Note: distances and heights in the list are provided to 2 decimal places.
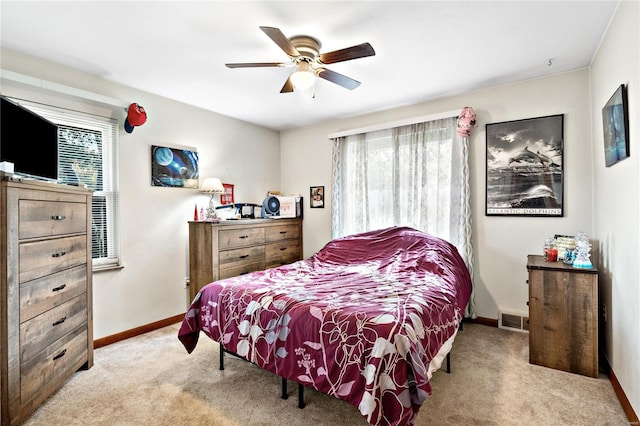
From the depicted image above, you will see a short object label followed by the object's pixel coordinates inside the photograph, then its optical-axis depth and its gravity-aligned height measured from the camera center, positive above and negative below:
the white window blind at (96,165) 2.86 +0.47
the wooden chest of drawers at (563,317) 2.31 -0.82
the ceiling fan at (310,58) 2.13 +1.13
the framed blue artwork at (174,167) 3.47 +0.54
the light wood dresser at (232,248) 3.48 -0.43
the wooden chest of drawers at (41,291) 1.77 -0.51
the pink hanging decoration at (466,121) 3.35 +0.99
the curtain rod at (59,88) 2.43 +1.08
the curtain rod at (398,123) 3.53 +1.10
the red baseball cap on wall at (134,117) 3.06 +0.96
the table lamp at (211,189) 3.73 +0.30
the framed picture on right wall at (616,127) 1.89 +0.55
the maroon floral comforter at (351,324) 1.51 -0.68
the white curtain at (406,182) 3.52 +0.38
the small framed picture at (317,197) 4.68 +0.24
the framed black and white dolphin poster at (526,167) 3.03 +0.45
